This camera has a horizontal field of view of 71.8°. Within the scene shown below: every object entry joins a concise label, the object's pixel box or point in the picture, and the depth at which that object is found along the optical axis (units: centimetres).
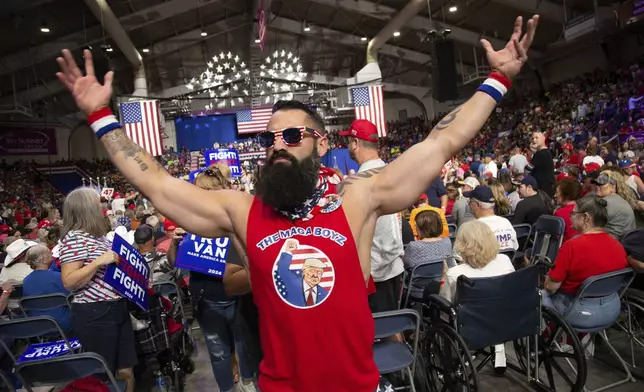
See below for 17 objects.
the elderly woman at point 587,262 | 299
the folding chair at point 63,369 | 232
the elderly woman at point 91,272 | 256
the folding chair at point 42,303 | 368
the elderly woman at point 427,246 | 363
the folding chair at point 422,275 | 363
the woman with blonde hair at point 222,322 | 273
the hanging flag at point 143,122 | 1358
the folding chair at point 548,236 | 395
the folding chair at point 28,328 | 312
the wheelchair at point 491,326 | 272
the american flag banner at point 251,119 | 2235
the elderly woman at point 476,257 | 296
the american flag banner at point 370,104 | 1252
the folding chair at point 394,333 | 247
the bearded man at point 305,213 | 133
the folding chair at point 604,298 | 293
